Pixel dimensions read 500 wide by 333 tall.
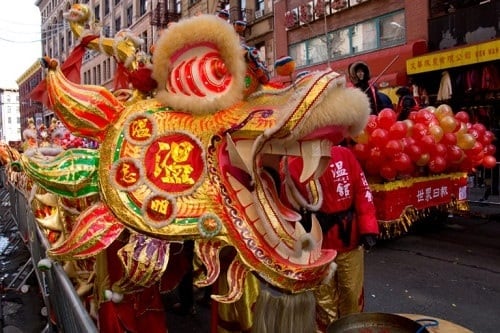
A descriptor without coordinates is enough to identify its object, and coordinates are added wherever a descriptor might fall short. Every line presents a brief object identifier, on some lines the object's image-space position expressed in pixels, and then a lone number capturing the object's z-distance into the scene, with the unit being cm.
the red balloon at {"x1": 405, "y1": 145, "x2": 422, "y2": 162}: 559
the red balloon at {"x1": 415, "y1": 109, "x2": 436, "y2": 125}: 596
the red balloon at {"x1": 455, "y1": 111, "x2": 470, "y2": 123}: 671
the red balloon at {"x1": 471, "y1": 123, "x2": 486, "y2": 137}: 691
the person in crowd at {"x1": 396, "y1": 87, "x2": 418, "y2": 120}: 685
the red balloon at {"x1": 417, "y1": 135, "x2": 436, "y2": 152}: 568
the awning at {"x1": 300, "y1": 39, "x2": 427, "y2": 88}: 1293
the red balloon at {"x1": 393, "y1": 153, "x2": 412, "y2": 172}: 539
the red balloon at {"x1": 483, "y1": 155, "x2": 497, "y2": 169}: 696
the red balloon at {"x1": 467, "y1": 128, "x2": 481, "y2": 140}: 663
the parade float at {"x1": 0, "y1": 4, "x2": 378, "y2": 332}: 193
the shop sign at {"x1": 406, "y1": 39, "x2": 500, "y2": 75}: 1071
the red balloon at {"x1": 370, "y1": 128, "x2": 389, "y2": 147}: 534
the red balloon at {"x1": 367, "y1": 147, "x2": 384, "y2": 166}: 543
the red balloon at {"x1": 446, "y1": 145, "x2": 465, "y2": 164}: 619
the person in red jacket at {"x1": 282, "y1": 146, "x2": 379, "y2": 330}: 304
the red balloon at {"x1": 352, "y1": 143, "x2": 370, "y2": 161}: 560
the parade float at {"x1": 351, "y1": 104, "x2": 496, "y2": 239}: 545
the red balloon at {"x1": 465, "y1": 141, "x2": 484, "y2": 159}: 651
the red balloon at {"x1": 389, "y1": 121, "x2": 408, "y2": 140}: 538
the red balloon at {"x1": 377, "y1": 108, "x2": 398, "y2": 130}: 544
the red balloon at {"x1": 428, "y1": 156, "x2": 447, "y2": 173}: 598
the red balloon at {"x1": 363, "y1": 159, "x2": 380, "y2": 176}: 555
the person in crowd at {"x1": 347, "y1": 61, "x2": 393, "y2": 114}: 578
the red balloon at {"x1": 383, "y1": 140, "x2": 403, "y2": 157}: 534
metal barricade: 156
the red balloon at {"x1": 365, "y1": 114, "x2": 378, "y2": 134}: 546
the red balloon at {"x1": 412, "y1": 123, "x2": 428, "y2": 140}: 570
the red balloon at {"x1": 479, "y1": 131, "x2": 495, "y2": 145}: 691
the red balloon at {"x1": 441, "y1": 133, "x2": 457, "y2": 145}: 607
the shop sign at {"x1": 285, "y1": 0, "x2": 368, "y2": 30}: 1562
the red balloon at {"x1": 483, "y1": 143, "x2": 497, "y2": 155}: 703
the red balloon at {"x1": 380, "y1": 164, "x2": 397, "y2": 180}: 548
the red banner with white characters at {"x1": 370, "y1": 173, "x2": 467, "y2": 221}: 585
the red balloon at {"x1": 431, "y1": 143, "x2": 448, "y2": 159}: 585
